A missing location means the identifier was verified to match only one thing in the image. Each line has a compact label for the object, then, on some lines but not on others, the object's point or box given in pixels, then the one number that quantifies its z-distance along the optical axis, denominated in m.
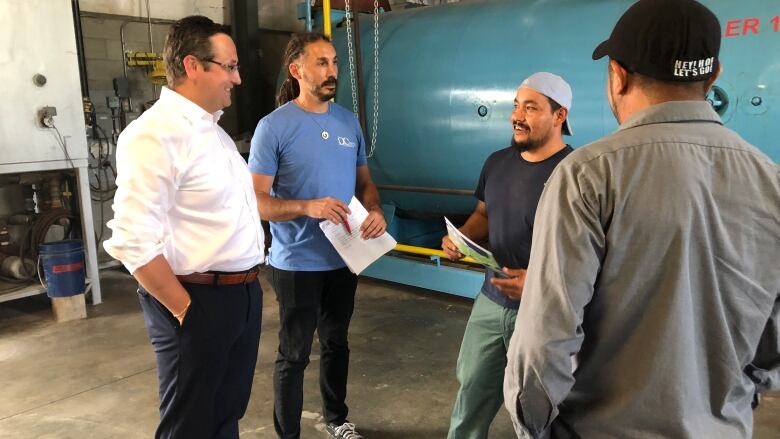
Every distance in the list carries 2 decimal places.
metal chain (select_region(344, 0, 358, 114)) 4.34
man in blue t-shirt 2.18
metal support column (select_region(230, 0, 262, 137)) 6.02
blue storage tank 2.88
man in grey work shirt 0.93
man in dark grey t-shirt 1.83
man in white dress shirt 1.51
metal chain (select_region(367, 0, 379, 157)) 4.26
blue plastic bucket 4.00
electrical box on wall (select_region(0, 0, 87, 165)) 3.88
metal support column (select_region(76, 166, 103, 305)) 4.30
